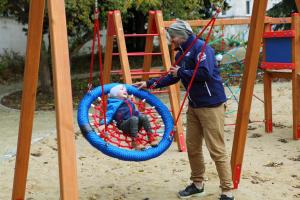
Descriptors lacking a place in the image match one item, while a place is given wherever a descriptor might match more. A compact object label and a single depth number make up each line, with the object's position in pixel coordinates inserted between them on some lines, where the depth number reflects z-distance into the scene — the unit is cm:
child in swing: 467
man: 427
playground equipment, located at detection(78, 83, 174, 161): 414
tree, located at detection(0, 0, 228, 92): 1045
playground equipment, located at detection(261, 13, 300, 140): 695
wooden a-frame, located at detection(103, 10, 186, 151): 652
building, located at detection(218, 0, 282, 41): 2591
